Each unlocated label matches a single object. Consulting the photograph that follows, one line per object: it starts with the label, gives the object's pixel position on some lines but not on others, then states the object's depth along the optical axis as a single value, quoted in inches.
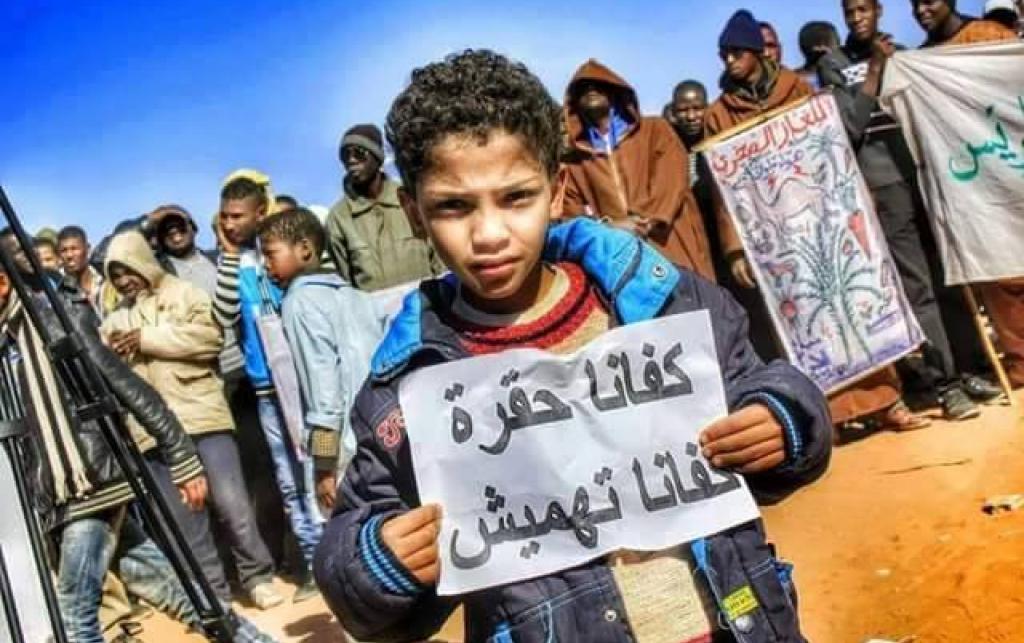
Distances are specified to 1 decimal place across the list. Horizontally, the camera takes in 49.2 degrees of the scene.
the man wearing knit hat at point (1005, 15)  315.9
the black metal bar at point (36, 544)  103.6
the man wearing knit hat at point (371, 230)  250.8
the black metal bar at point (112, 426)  123.3
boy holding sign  69.4
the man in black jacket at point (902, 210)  284.4
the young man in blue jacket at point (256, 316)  237.6
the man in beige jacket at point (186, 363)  247.1
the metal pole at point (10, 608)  97.3
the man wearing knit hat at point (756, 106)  278.7
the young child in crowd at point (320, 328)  195.2
